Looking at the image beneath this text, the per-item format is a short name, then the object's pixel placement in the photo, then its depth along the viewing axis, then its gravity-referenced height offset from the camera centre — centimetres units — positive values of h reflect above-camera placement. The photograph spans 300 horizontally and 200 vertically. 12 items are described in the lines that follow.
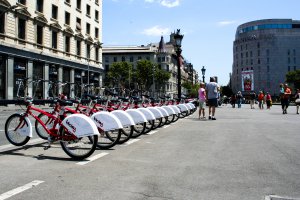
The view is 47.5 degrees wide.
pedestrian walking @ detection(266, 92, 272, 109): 3143 -15
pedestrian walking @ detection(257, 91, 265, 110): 3079 -1
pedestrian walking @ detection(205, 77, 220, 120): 1484 +28
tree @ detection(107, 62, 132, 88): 9250 +781
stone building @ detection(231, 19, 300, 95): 12438 +1848
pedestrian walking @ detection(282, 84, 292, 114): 2000 +20
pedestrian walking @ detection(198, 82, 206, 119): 1570 +9
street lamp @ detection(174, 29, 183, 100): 1977 +331
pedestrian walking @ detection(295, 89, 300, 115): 2009 +5
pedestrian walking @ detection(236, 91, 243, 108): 3513 +9
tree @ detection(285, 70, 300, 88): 10039 +657
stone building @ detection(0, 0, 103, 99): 2872 +606
